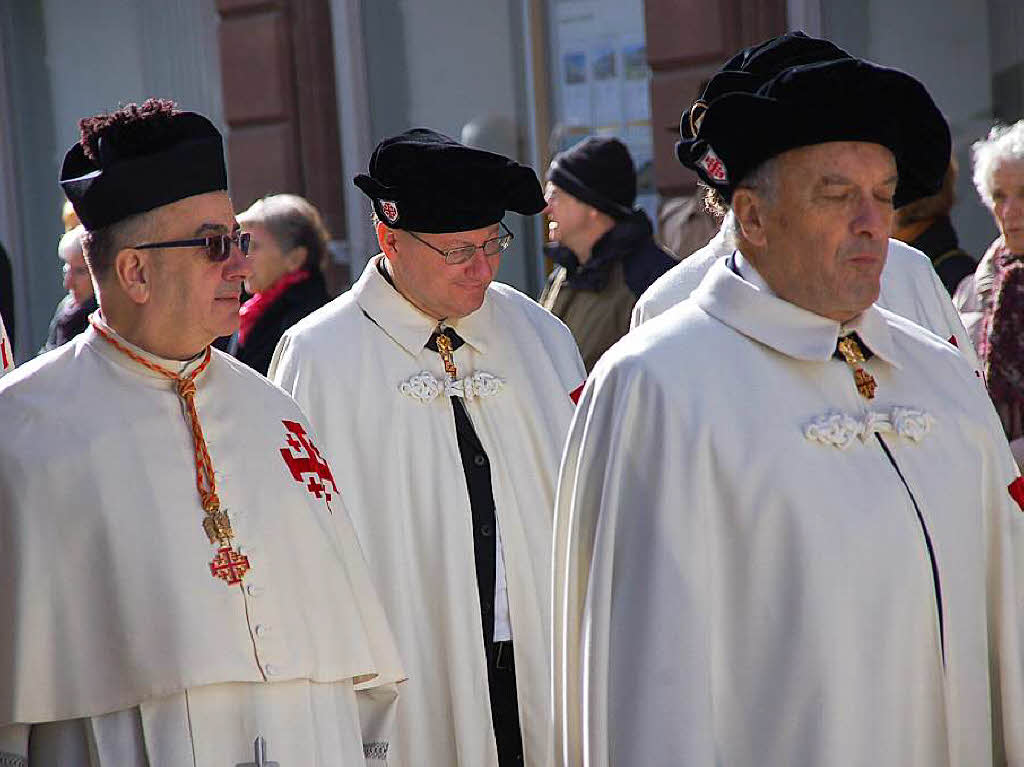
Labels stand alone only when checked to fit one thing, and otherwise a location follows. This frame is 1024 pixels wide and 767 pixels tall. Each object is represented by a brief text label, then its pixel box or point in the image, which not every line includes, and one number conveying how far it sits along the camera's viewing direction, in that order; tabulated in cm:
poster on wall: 1869
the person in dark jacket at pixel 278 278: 1389
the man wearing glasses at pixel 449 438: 918
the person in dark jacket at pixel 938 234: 1208
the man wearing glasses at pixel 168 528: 643
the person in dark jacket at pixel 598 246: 1335
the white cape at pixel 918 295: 927
